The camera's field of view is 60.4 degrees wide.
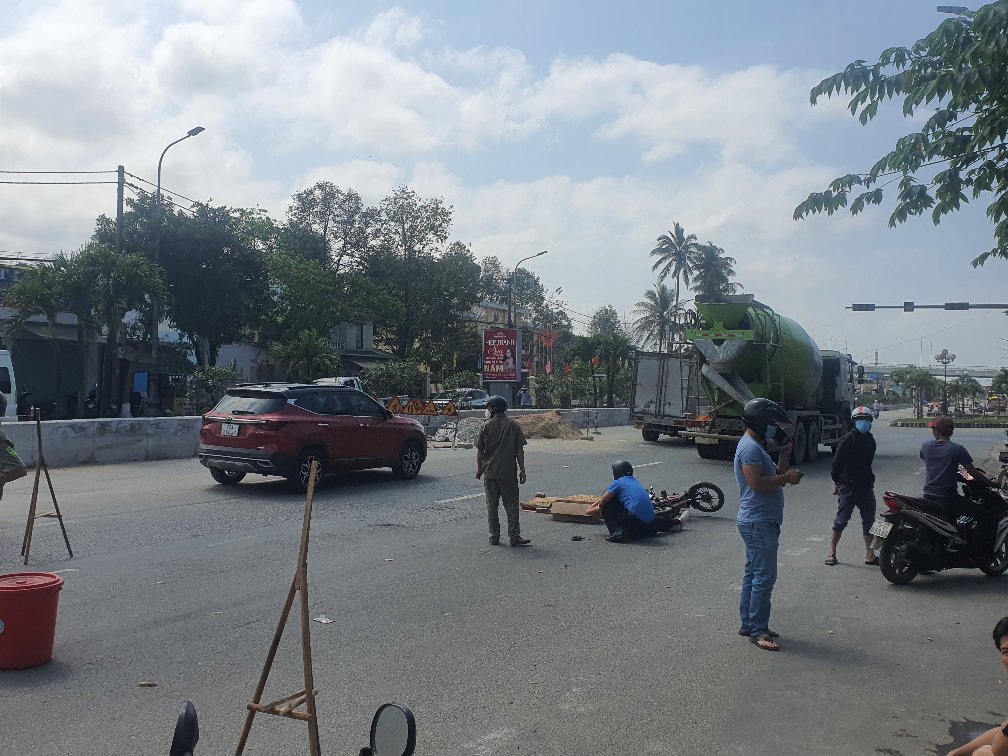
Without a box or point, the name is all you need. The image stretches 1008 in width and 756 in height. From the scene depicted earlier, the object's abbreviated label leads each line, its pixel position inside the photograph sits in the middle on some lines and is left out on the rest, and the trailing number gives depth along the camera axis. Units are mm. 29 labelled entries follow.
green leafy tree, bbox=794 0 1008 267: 5559
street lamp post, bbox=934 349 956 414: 104569
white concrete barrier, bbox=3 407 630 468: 15913
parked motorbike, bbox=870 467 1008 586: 7836
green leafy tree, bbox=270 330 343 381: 37594
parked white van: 20438
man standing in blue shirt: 5992
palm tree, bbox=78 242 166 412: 28141
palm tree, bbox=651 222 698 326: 66312
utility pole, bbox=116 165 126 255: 28736
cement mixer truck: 20047
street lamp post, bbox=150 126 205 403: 29594
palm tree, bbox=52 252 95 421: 27969
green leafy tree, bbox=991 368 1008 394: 78688
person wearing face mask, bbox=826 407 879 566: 8789
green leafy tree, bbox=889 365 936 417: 76750
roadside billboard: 34656
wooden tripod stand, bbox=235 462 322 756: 3488
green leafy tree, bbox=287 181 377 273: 52625
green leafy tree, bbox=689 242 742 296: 65375
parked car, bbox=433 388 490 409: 36800
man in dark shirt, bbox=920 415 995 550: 8008
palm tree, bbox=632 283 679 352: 65875
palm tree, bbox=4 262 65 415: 27859
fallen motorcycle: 10750
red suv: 12977
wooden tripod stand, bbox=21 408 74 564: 8031
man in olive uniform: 9758
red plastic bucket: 5082
